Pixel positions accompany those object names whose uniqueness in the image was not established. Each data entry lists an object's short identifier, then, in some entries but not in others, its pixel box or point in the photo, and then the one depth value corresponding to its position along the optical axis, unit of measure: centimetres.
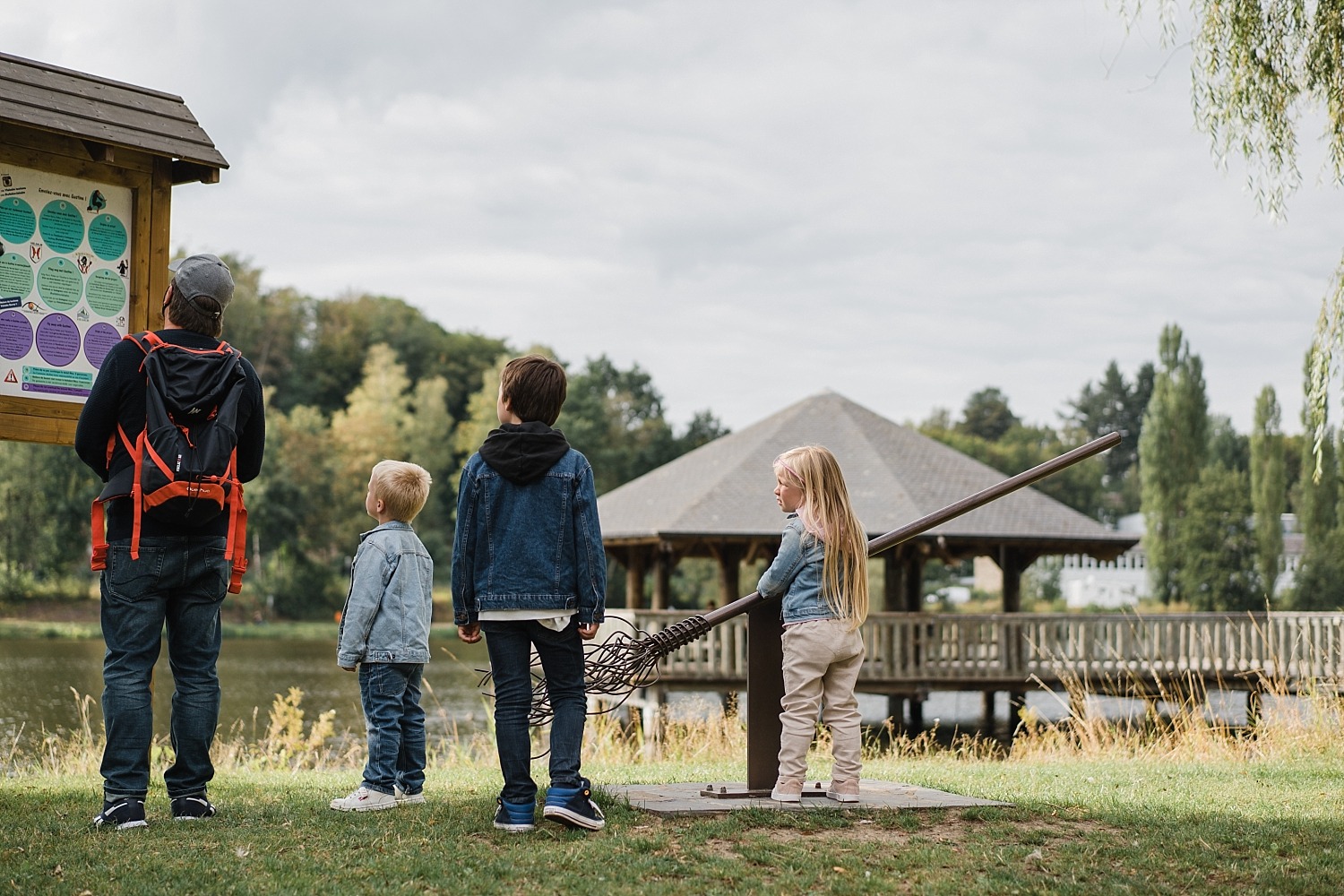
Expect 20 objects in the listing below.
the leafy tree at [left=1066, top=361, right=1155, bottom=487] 9738
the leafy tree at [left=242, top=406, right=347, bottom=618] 5028
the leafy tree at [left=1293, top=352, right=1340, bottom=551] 4903
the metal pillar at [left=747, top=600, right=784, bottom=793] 530
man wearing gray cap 454
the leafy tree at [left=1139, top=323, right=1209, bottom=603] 5347
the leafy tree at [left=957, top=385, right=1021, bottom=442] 9625
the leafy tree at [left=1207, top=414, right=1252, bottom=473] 8144
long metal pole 527
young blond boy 511
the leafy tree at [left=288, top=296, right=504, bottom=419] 6688
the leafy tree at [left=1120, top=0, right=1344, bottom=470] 820
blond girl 513
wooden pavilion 1916
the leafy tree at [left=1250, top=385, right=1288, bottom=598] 5031
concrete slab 495
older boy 456
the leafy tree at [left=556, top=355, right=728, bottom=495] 5809
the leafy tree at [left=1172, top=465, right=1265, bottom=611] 5162
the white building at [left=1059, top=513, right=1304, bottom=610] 6975
